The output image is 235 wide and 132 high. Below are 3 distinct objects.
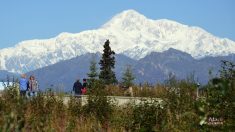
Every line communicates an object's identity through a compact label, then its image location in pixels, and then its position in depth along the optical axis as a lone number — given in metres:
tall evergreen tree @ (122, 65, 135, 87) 128.40
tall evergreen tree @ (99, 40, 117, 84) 112.54
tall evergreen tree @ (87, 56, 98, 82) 130.50
